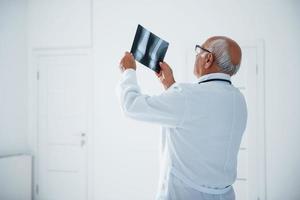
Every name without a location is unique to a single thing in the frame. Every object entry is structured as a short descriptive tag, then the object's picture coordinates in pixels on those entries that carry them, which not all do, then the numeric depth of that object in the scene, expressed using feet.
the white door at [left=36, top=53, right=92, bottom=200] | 13.92
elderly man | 3.79
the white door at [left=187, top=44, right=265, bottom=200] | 11.79
